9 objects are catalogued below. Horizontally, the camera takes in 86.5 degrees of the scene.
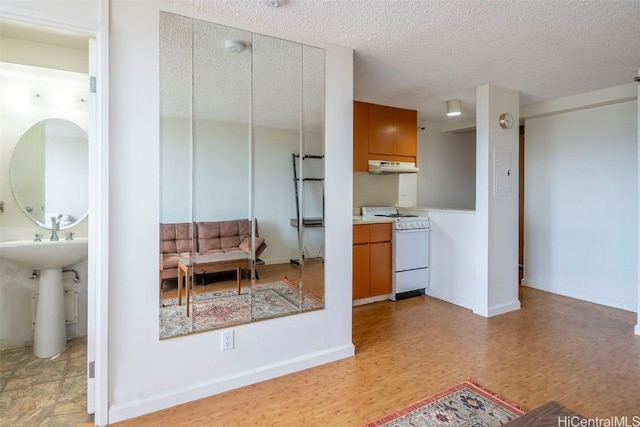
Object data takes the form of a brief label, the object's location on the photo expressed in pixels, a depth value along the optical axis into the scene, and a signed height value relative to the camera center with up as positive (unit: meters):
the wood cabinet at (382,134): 4.03 +0.95
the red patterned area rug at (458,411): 1.83 -1.14
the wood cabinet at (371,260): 3.70 -0.55
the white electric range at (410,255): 3.96 -0.54
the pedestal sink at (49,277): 2.41 -0.51
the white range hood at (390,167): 4.14 +0.54
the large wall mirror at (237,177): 2.05 +0.23
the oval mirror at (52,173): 2.65 +0.30
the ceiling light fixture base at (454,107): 4.01 +1.22
